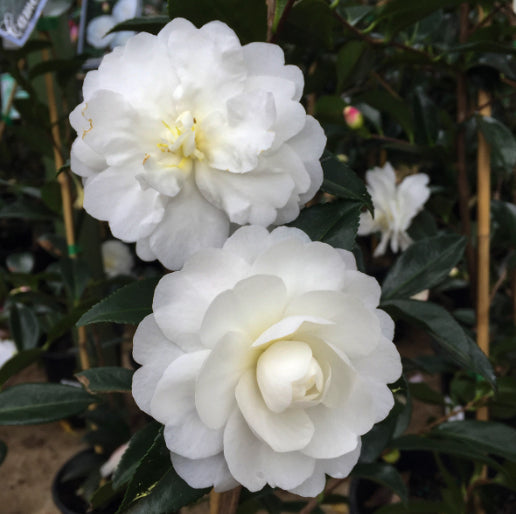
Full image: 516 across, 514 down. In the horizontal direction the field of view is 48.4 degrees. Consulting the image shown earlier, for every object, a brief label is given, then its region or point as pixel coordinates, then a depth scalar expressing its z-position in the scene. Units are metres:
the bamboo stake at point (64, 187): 1.08
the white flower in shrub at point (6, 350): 0.97
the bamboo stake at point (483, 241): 0.89
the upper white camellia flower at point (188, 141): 0.41
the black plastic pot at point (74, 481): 1.10
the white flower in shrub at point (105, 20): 1.14
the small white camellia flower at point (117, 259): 1.67
